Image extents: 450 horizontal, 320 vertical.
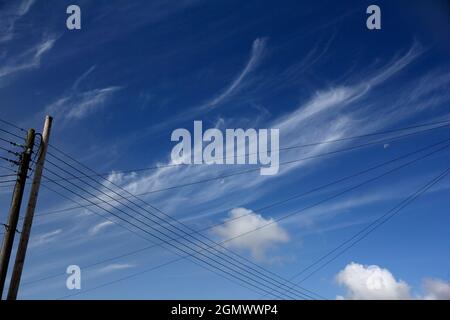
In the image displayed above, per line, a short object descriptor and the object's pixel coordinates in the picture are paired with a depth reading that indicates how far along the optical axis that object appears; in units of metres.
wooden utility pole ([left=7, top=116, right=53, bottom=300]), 14.58
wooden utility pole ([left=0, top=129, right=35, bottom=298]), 14.72
